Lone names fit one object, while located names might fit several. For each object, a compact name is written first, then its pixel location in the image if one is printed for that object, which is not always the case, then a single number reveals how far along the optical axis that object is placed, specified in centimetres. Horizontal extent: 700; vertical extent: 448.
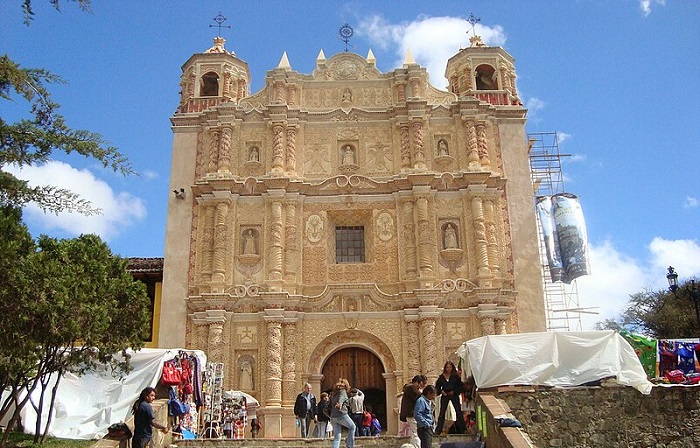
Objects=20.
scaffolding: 2506
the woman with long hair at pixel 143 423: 1011
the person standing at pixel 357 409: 1588
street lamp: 1875
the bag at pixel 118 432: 1038
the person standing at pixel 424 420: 1065
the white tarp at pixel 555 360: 1305
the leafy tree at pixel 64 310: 1109
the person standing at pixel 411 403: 1118
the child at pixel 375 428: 1779
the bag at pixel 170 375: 1372
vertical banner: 2316
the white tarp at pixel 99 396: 1352
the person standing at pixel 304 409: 1513
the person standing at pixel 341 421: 1131
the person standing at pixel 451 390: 1315
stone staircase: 1214
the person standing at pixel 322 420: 1493
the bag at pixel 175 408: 1270
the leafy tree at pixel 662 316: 2830
